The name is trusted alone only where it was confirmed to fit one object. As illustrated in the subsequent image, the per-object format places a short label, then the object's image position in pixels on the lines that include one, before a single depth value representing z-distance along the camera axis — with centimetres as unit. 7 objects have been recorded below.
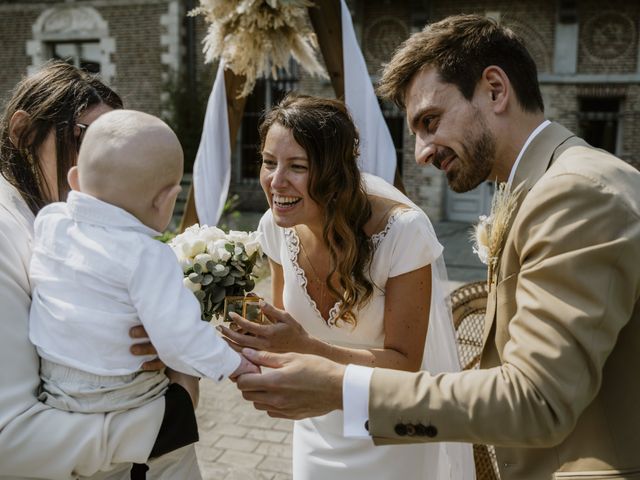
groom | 125
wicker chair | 276
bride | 230
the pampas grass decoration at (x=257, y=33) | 457
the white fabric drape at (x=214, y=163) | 586
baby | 147
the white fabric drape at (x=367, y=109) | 482
